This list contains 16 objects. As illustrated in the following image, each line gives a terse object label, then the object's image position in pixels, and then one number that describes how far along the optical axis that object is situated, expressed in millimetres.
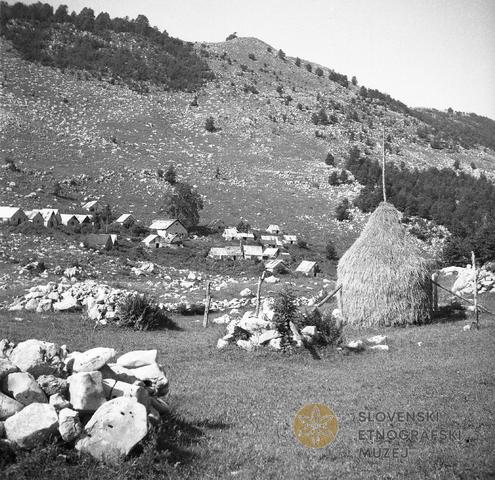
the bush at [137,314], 18812
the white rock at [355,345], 14148
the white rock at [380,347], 14086
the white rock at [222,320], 21692
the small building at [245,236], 58622
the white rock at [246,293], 30359
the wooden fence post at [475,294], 15805
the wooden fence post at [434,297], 19064
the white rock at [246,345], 14219
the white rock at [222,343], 14438
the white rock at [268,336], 14258
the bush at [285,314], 14383
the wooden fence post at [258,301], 17922
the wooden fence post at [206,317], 20391
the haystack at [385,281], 17719
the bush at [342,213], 70181
